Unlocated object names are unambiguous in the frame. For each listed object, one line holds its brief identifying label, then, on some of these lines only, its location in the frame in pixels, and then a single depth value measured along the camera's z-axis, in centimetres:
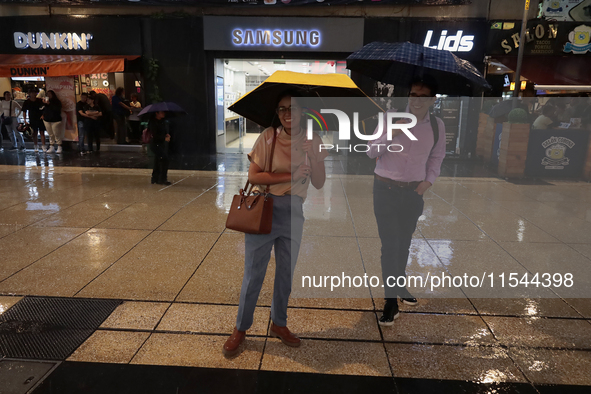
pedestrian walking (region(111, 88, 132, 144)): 1362
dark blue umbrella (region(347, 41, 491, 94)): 322
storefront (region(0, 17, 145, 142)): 1277
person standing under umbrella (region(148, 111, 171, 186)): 859
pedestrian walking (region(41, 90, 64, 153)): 1311
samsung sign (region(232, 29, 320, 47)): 1252
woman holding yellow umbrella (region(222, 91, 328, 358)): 291
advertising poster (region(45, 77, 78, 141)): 1405
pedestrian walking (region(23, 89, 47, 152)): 1318
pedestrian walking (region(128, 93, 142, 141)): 1361
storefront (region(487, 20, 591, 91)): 1237
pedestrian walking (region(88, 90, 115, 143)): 1425
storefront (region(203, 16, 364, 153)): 1247
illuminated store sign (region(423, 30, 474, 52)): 1242
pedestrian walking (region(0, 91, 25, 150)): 1362
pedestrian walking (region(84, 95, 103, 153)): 1311
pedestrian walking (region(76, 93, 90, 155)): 1307
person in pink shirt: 337
